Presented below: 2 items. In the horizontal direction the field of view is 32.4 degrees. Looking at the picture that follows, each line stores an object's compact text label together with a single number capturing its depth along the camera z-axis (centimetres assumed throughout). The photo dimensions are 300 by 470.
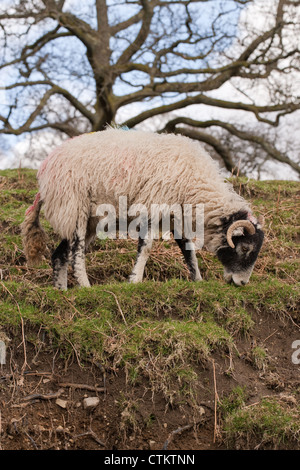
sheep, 582
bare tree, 1336
